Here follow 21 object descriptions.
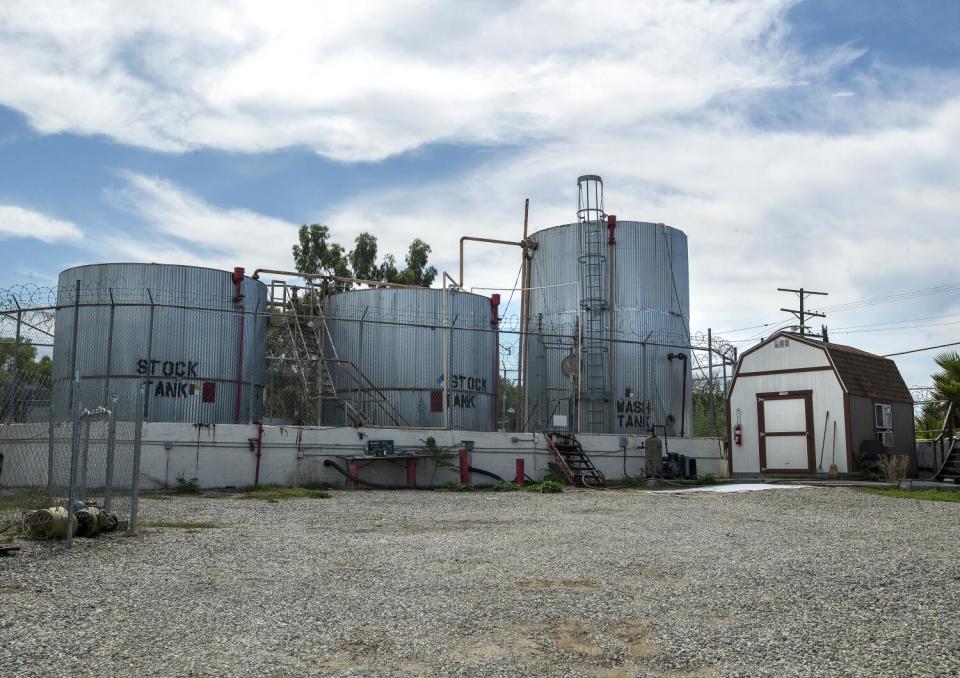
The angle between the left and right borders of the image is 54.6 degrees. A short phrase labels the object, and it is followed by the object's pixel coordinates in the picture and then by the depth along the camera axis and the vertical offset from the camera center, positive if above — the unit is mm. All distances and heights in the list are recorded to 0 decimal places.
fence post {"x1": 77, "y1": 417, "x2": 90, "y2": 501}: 11742 -444
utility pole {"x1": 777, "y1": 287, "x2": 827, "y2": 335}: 49562 +6521
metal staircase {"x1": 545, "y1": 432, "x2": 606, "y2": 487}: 25000 -755
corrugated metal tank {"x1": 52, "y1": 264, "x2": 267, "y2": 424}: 23203 +2183
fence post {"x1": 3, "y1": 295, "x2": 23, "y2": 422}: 12878 +671
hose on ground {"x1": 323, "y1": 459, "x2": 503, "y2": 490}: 22656 -1128
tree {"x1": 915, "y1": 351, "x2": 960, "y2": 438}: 28261 +1600
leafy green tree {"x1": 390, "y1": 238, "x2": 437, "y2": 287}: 43438 +7901
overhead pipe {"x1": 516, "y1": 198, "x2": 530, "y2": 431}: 28266 +3795
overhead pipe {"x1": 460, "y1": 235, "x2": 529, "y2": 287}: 31969 +6529
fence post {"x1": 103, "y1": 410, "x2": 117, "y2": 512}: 11508 -512
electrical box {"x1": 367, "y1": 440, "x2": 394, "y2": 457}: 23188 -431
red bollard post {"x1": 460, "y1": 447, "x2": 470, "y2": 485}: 23781 -903
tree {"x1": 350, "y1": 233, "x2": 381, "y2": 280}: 42375 +7939
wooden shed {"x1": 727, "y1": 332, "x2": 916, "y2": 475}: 26078 +784
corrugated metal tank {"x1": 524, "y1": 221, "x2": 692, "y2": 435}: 29406 +3462
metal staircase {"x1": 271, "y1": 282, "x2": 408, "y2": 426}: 26141 +1506
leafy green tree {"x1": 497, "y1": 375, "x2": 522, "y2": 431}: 26892 +924
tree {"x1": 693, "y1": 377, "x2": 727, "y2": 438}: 29875 +1351
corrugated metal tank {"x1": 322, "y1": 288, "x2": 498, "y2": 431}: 26219 +2200
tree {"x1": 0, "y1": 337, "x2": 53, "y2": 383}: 23786 +1956
